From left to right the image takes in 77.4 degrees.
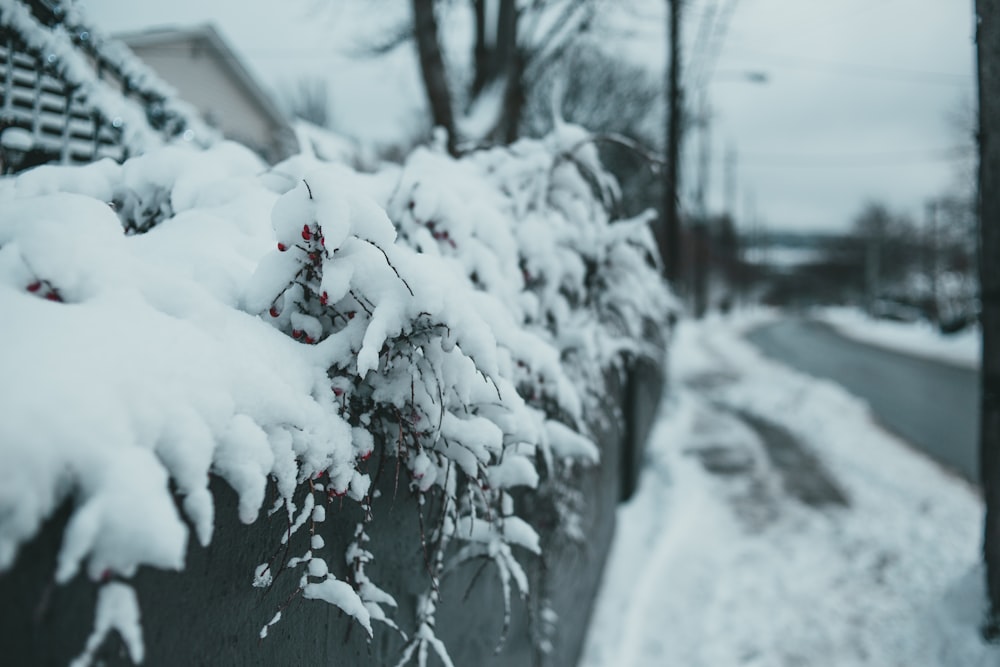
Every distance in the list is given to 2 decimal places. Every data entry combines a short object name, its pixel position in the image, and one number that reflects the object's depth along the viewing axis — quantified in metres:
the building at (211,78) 15.47
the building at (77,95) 2.91
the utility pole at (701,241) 31.23
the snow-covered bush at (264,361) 0.71
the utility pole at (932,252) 30.94
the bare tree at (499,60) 7.51
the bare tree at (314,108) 37.38
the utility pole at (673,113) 8.70
